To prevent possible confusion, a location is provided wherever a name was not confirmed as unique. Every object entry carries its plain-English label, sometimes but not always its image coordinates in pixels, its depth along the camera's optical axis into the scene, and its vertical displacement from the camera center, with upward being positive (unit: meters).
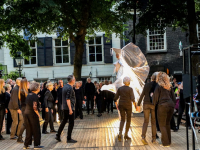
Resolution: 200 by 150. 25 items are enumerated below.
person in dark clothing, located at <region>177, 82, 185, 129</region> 11.84 -1.49
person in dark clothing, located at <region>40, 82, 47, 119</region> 13.49 -1.29
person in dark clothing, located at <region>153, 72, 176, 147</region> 8.73 -1.02
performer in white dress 13.26 -0.16
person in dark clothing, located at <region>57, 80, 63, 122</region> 14.64 -1.59
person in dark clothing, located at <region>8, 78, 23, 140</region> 10.05 -1.39
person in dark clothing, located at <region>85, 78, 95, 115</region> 18.88 -1.48
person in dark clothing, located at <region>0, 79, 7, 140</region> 10.70 -1.21
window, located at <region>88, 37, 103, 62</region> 29.33 +0.95
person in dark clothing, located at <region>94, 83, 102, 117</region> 18.28 -1.91
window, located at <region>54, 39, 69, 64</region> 29.67 +0.99
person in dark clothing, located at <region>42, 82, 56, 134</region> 11.37 -1.45
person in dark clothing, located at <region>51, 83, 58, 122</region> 15.23 -1.56
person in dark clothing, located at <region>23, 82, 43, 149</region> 8.77 -1.36
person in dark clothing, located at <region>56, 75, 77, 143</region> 9.61 -1.13
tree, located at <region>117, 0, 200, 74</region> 18.28 +2.69
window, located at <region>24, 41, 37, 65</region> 29.58 +0.41
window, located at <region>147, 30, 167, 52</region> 28.39 +1.70
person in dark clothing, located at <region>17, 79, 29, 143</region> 9.55 -0.81
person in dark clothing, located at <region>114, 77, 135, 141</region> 9.79 -1.03
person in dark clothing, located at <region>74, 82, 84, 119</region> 16.72 -1.55
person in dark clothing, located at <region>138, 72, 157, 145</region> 9.42 -1.22
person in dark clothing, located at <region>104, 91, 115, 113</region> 19.00 -1.77
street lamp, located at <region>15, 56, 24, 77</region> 22.20 +0.25
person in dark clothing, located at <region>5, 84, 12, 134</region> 11.09 -1.67
